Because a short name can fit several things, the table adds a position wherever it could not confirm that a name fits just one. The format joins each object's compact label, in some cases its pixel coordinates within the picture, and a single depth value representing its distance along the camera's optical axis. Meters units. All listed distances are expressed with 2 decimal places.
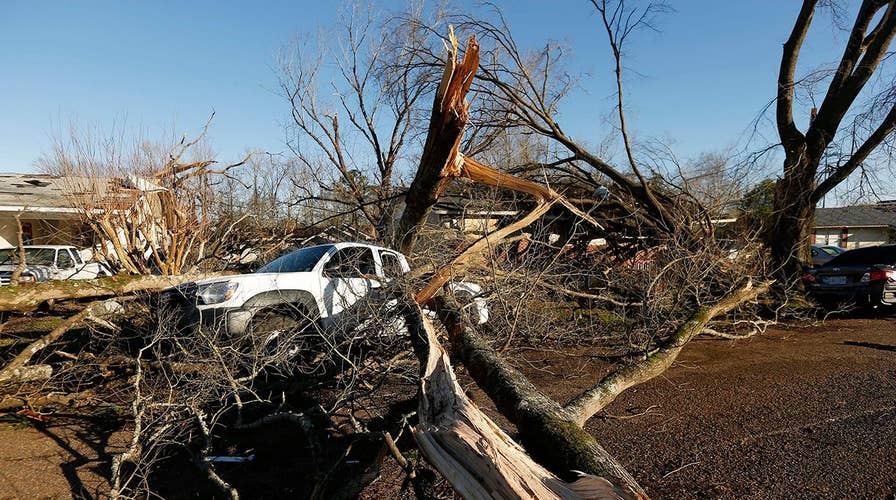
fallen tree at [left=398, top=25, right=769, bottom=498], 2.71
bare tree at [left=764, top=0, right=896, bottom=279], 10.49
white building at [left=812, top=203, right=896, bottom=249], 33.06
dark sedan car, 10.85
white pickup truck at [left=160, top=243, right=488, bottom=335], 6.02
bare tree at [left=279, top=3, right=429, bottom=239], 18.62
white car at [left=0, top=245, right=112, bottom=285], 11.66
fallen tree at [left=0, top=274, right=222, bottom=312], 5.86
